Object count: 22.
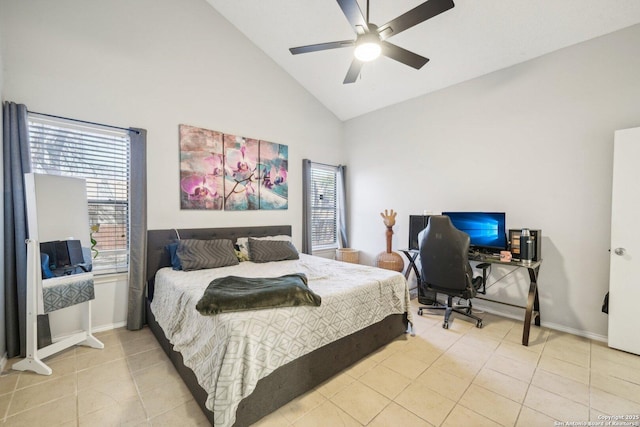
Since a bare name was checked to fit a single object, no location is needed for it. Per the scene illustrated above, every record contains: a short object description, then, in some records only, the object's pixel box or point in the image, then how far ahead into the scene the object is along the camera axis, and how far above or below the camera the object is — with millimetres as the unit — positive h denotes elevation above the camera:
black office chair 2729 -600
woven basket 4652 -879
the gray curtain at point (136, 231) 2840 -261
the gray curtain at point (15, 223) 2230 -131
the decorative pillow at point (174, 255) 2881 -544
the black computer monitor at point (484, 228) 3076 -275
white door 2342 -360
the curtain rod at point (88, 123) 2441 +863
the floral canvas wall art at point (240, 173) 3605 +478
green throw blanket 1687 -616
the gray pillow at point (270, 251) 3359 -576
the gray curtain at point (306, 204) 4441 +45
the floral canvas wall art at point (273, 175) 3967 +487
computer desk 2549 -850
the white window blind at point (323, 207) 4793 -7
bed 1466 -944
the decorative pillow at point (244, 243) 3438 -487
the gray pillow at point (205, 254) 2848 -531
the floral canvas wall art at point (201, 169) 3246 +496
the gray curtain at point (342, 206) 5000 +9
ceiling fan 1855 +1382
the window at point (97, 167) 2506 +417
